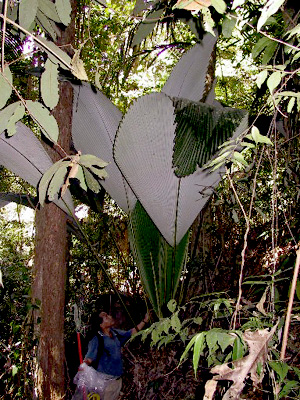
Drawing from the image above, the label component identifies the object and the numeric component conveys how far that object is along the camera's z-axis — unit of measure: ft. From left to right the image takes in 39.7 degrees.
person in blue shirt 10.48
